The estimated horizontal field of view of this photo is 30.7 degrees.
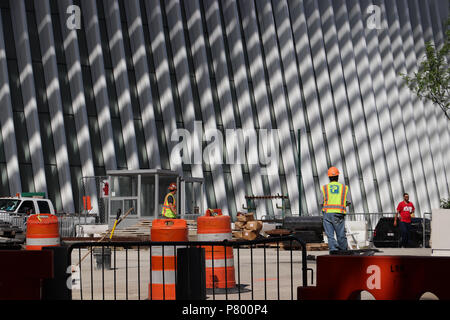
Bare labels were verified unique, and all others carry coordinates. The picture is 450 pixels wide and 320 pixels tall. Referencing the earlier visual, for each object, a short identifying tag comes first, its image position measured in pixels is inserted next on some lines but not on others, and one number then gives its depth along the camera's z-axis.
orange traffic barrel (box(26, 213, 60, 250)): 16.33
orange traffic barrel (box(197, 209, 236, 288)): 13.05
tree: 28.78
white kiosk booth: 32.47
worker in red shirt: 28.52
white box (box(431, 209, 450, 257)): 17.48
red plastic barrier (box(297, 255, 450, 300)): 7.39
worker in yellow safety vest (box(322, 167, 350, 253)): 16.86
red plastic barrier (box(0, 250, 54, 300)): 7.51
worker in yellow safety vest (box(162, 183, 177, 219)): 20.19
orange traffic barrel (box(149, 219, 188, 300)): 11.08
